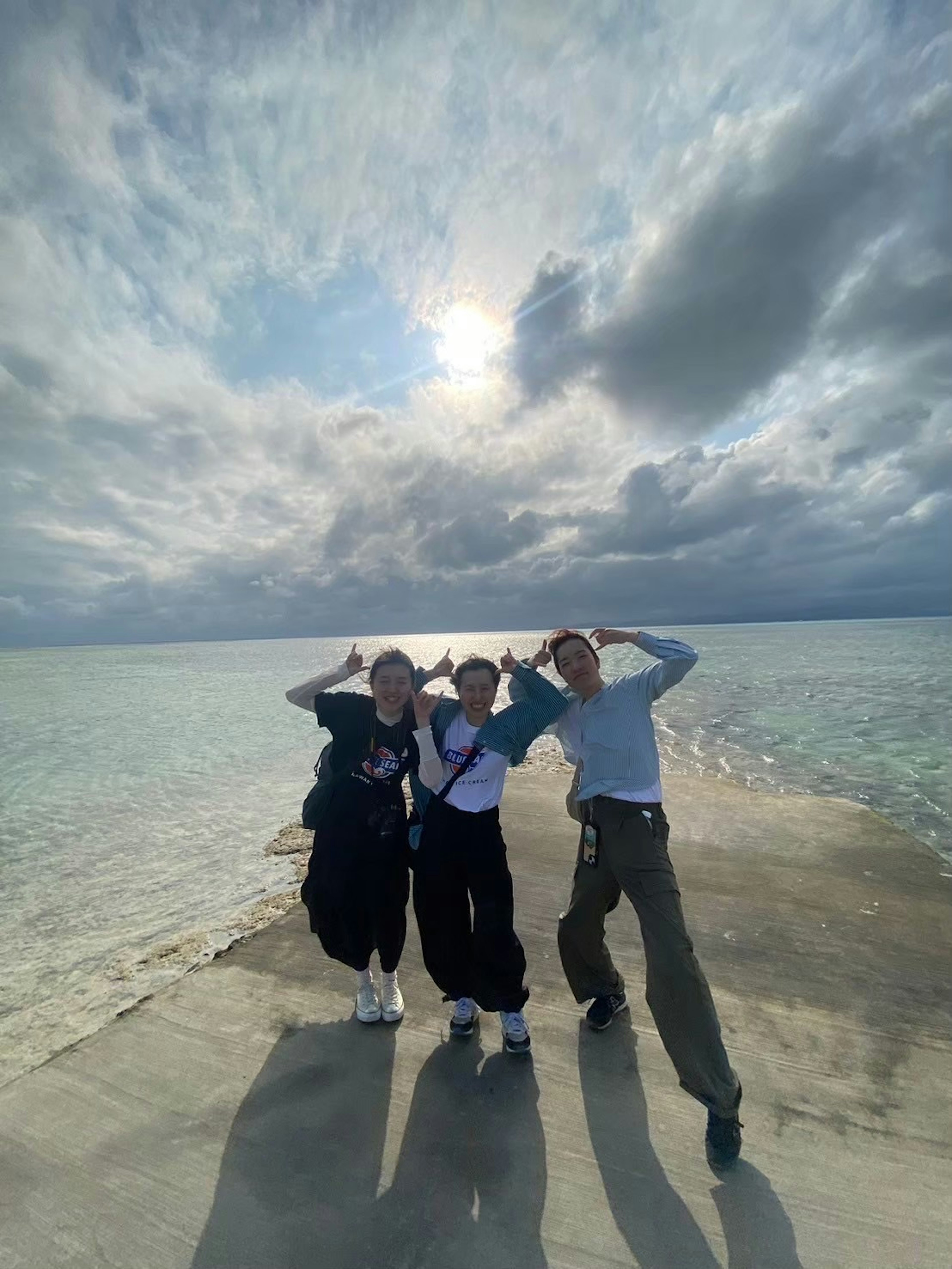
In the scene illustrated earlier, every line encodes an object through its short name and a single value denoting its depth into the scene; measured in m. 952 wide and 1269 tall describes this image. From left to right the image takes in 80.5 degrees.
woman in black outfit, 3.65
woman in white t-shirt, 3.44
